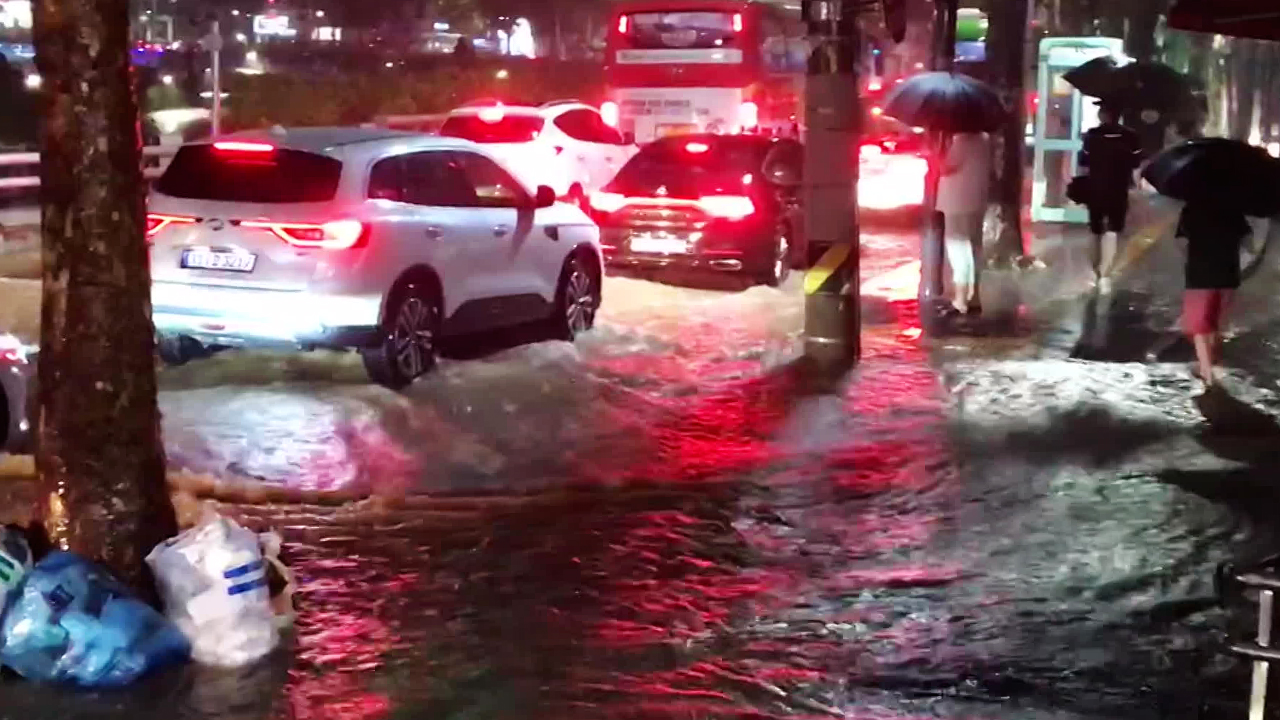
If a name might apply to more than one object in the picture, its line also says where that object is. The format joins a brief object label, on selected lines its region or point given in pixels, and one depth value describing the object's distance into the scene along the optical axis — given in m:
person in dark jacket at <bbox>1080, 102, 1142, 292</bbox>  17.62
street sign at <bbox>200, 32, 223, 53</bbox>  22.00
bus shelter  24.58
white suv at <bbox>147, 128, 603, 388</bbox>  11.17
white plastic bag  6.25
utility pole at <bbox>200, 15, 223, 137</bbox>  22.05
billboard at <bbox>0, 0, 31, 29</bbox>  44.22
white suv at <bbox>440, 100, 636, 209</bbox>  21.42
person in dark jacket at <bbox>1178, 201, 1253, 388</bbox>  12.01
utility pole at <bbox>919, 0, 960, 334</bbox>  15.77
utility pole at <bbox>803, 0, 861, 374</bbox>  13.02
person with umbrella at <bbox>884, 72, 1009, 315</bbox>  14.93
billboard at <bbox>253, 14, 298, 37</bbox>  57.91
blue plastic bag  5.92
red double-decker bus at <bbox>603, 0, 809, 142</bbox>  25.78
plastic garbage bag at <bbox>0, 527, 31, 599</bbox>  6.07
